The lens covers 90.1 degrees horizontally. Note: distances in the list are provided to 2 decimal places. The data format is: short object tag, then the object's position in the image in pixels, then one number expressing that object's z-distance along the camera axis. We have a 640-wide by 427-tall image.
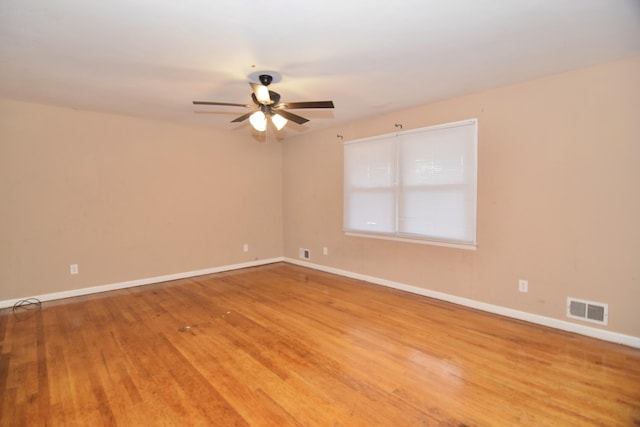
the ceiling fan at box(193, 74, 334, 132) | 2.73
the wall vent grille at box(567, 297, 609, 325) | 2.82
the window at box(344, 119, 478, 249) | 3.57
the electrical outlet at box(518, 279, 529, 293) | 3.25
